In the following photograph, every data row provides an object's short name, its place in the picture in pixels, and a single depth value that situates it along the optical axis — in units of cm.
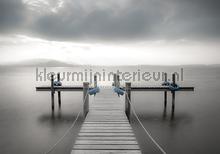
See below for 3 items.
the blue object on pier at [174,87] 1968
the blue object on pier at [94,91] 1573
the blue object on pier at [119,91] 1621
